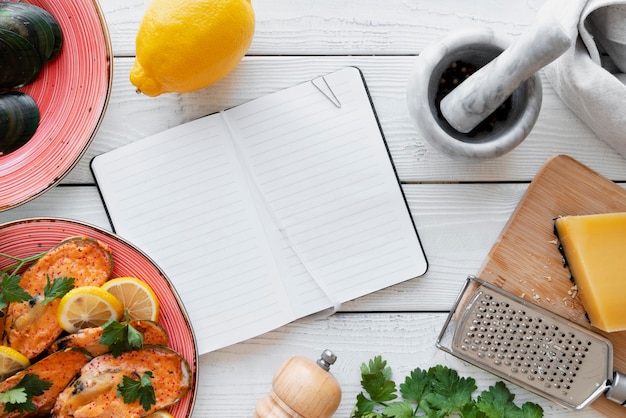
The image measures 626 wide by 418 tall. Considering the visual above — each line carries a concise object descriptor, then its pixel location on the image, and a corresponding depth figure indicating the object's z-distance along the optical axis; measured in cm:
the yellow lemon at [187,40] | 82
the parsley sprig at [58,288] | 90
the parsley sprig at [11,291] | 88
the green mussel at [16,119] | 91
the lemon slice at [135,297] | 92
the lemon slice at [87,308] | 89
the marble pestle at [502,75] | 69
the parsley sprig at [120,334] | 89
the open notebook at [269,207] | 98
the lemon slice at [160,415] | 93
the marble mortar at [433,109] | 85
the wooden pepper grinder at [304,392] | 87
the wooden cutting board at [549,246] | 98
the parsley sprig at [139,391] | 90
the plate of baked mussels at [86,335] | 90
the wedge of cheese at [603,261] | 94
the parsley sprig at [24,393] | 87
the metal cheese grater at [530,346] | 96
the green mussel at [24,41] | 88
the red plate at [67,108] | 91
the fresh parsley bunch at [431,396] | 95
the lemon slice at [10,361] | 89
